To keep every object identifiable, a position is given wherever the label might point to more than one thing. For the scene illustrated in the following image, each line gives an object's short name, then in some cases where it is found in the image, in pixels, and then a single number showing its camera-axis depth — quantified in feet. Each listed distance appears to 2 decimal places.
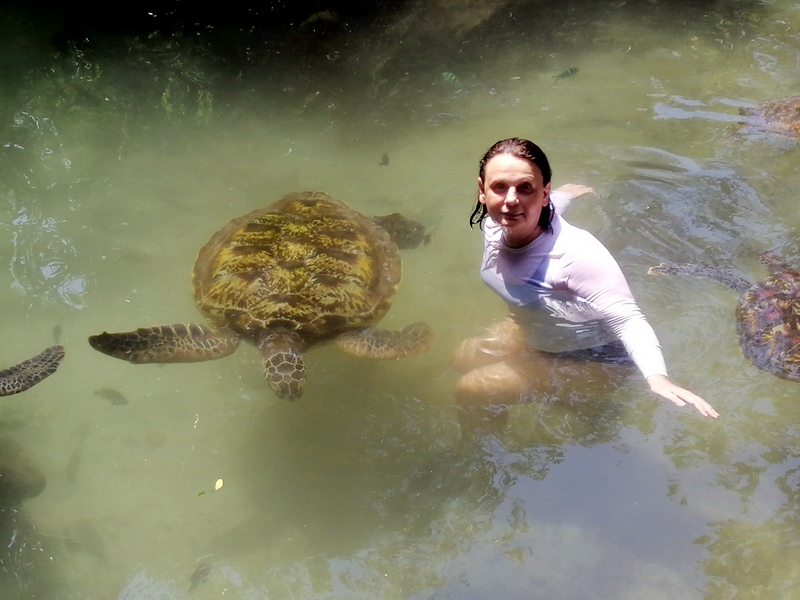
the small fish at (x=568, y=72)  18.42
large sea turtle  11.50
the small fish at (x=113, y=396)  12.07
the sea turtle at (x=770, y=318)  10.87
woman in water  7.61
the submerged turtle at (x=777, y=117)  15.83
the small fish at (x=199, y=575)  9.68
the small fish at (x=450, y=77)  18.56
